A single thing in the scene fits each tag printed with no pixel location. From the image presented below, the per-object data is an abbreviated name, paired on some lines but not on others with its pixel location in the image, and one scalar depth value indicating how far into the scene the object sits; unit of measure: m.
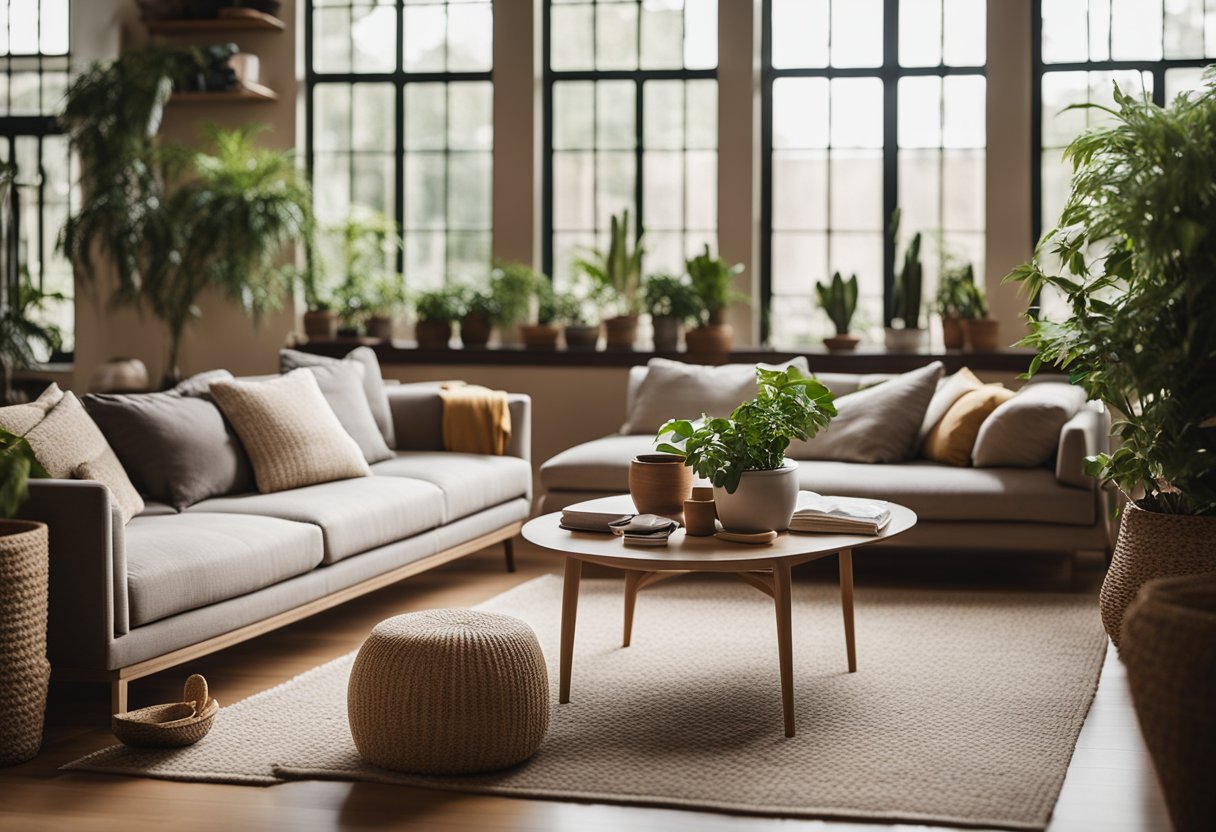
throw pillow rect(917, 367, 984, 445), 5.80
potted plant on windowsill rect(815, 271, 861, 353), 6.91
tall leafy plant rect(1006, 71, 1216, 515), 3.20
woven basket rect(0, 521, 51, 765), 3.20
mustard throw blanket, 5.82
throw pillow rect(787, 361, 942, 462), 5.71
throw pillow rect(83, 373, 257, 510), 4.42
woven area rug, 3.06
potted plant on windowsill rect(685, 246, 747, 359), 6.94
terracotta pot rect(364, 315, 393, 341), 7.43
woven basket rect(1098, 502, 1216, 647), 3.60
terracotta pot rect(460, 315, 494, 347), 7.25
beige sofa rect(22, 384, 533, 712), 3.40
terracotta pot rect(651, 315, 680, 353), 7.04
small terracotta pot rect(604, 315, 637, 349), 7.13
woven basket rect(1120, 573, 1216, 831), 2.46
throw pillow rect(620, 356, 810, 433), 6.19
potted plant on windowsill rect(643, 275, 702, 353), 6.96
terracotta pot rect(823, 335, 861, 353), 6.91
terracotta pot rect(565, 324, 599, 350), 7.18
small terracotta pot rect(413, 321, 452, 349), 7.31
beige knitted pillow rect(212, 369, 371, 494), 4.79
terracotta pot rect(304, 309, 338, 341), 7.44
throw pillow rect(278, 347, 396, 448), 5.78
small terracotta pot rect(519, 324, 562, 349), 7.26
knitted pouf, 3.16
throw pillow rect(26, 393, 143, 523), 3.94
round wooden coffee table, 3.50
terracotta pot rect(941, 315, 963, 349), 6.82
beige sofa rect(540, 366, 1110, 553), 5.17
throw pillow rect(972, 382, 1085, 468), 5.37
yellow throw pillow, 5.58
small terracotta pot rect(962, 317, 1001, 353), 6.73
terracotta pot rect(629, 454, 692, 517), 3.97
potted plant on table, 3.69
